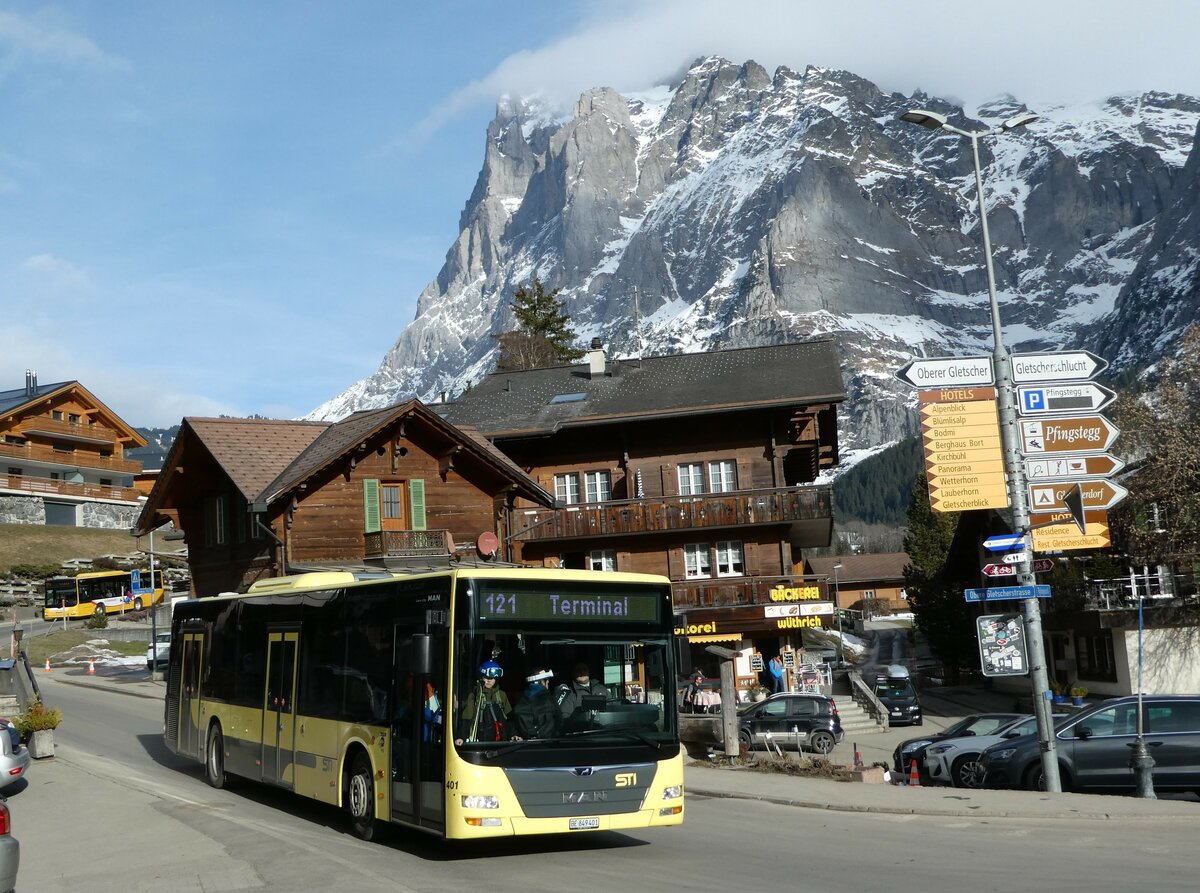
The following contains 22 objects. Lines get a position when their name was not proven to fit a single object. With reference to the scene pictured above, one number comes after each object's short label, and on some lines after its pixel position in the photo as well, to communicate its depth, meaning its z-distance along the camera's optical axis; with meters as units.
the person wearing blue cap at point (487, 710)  12.07
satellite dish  34.12
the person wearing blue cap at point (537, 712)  12.23
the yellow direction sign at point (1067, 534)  17.08
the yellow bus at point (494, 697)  12.05
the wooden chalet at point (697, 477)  41.12
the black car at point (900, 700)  38.44
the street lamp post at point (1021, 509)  17.04
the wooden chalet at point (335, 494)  34.69
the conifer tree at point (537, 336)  80.94
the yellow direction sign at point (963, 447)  17.25
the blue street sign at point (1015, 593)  16.97
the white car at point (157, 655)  42.66
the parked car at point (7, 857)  8.89
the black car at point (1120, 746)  17.88
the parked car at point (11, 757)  17.27
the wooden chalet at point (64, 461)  83.50
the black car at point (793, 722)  29.97
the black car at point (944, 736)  23.31
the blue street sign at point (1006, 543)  17.03
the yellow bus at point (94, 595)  67.44
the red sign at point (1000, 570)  17.06
